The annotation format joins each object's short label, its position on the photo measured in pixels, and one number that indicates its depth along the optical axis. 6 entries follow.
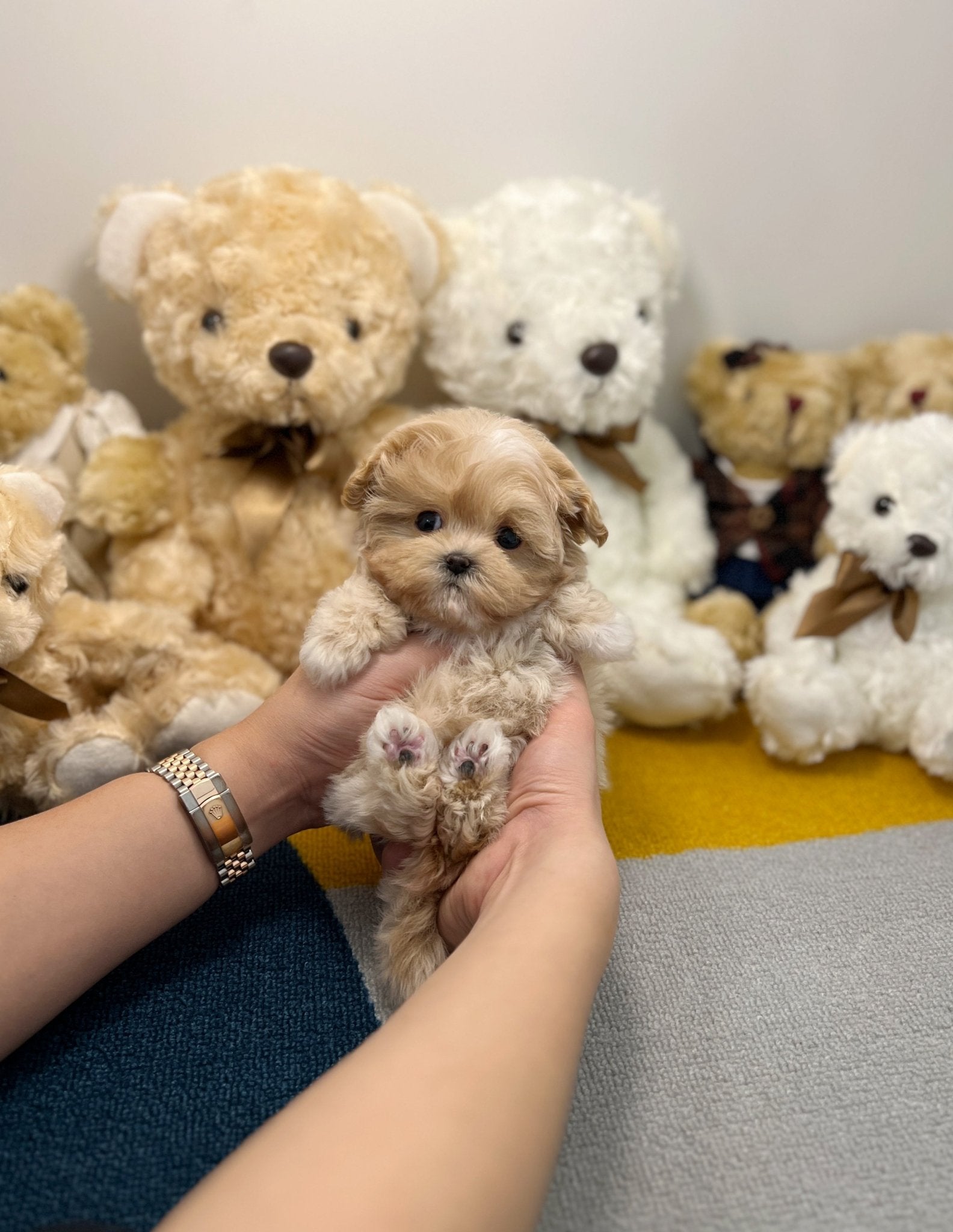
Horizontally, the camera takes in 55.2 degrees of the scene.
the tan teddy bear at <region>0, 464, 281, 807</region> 0.40
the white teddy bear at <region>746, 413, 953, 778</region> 0.52
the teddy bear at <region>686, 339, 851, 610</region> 0.62
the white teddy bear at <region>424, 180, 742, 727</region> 0.54
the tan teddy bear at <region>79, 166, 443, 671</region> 0.48
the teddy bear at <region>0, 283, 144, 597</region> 0.49
